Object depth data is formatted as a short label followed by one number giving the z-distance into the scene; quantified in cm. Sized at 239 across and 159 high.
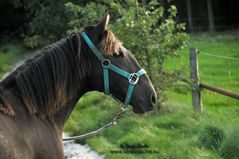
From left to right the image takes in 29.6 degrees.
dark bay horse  322
